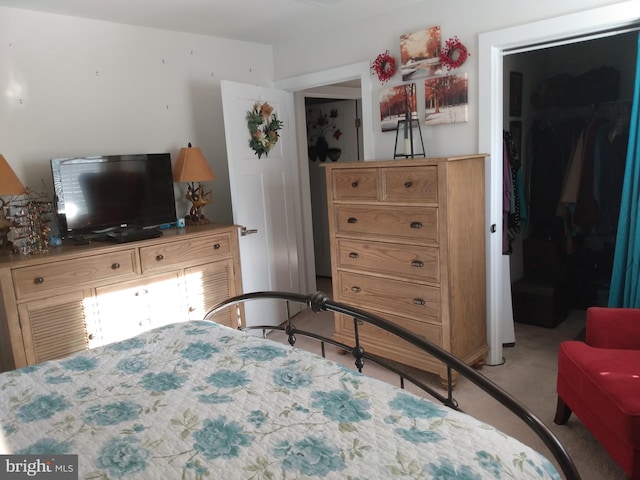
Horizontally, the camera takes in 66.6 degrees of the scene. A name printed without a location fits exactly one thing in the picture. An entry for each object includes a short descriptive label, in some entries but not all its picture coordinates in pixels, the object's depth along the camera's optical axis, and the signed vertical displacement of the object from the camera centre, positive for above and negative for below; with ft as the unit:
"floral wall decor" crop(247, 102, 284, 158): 12.25 +1.00
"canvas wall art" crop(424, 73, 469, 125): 10.05 +1.16
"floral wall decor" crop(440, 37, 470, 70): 9.87 +2.03
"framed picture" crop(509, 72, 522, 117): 12.80 +1.49
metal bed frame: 3.73 -1.97
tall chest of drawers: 9.10 -1.81
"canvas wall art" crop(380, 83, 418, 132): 10.77 +1.19
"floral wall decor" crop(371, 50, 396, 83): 10.96 +2.08
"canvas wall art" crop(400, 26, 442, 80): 10.28 +2.20
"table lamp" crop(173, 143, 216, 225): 11.37 -0.10
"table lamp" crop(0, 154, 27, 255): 8.69 -0.13
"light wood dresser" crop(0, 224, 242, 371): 8.47 -2.21
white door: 11.85 -0.84
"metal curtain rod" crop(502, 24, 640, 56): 8.36 +1.94
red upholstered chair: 6.20 -3.27
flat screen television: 9.52 -0.35
